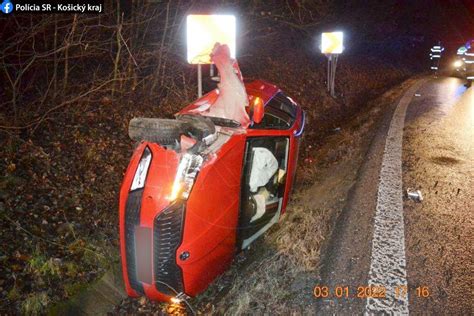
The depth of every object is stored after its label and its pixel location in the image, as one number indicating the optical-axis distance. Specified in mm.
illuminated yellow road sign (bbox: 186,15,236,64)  5215
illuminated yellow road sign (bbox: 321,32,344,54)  10172
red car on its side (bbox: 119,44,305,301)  2980
